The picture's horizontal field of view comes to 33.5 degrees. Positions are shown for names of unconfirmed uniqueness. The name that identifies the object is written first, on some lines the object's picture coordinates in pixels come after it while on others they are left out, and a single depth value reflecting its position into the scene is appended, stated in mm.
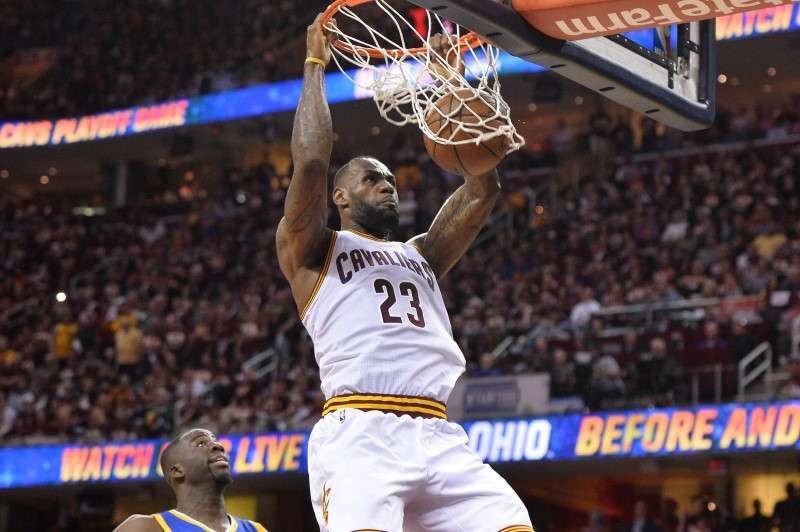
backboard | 4301
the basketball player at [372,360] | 4316
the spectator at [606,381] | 12844
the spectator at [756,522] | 11898
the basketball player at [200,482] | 5207
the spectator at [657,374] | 12625
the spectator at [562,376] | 13141
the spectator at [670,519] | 12414
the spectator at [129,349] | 17047
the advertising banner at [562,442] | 12156
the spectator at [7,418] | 16641
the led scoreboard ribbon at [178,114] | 20906
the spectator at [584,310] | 14367
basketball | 4777
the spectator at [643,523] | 12434
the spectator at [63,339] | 18172
